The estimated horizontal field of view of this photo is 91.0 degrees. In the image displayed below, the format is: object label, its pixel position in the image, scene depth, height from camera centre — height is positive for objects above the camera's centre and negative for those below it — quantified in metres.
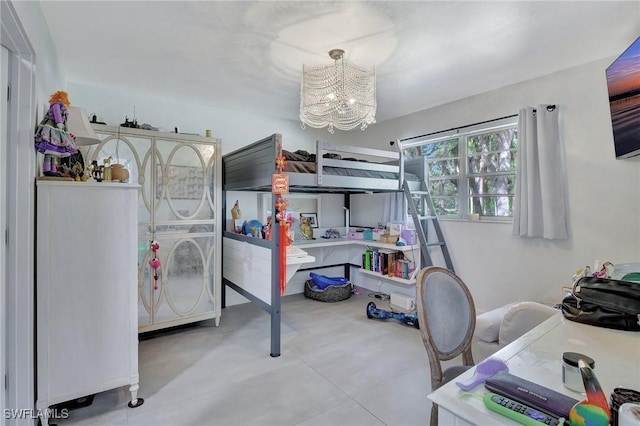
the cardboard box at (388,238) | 3.72 -0.27
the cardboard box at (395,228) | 3.73 -0.14
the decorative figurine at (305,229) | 4.28 -0.16
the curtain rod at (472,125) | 2.77 +0.97
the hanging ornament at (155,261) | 2.80 -0.37
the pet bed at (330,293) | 4.03 -0.98
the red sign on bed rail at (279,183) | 2.42 +0.27
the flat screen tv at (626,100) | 1.74 +0.67
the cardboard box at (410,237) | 3.66 -0.25
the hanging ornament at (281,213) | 2.43 +0.04
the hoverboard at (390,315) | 3.14 -1.03
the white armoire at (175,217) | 2.83 +0.02
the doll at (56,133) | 1.67 +0.48
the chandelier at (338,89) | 2.35 +0.97
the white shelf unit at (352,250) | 3.61 -0.46
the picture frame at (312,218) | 4.43 -0.01
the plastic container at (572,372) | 0.87 -0.45
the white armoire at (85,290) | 1.71 -0.40
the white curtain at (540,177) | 2.74 +0.33
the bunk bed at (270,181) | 2.56 +0.34
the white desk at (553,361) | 0.79 -0.49
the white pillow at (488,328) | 2.01 -0.73
